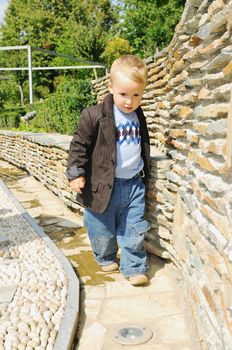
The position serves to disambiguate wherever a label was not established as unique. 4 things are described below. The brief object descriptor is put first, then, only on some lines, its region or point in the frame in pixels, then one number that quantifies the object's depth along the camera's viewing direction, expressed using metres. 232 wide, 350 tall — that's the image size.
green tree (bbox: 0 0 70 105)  38.62
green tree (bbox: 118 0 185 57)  29.28
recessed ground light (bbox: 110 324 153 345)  2.59
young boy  3.21
